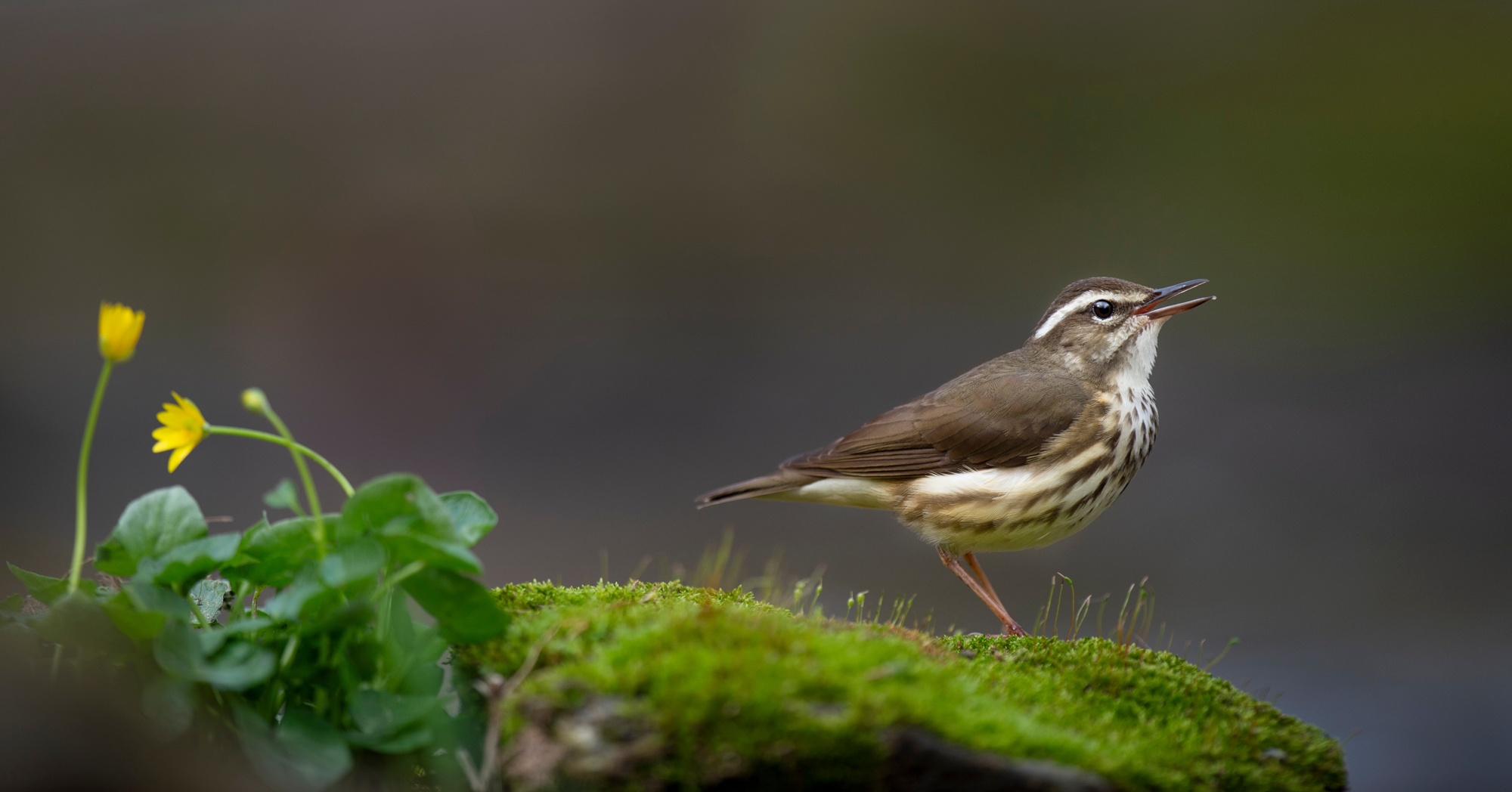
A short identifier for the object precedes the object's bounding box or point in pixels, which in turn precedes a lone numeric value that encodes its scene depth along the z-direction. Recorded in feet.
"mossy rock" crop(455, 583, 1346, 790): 13.53
